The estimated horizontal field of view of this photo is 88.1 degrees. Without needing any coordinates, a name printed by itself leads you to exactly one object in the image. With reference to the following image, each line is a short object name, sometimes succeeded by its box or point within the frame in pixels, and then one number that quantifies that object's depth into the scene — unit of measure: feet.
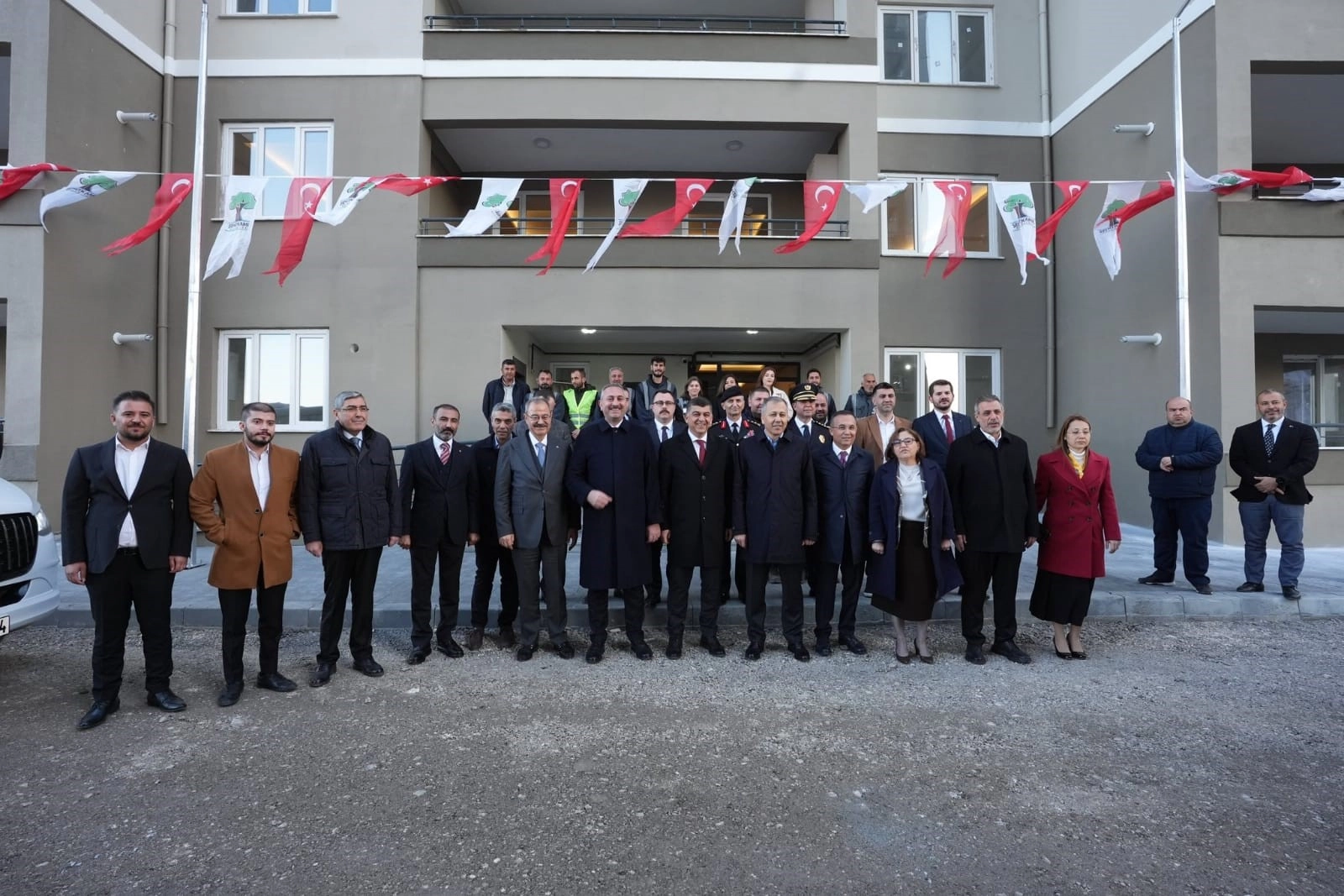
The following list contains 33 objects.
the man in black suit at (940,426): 21.35
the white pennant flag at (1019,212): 31.22
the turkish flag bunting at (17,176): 29.26
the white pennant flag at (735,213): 30.32
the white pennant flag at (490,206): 30.66
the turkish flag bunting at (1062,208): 30.09
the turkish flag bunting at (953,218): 31.17
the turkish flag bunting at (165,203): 29.35
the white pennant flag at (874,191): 31.01
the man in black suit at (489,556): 18.89
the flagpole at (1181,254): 30.42
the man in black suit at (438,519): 17.79
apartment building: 31.96
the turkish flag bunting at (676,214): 30.76
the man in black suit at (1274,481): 21.97
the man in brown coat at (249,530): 14.97
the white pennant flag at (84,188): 28.78
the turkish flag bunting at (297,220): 29.91
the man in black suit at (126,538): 13.83
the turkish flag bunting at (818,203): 31.19
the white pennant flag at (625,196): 30.53
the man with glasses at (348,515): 16.03
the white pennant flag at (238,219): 30.07
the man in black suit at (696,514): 18.02
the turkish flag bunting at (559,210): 30.58
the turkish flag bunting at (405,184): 29.90
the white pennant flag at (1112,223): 31.07
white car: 15.16
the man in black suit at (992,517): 17.51
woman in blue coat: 17.35
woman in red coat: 17.62
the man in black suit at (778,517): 17.62
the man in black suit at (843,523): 18.02
